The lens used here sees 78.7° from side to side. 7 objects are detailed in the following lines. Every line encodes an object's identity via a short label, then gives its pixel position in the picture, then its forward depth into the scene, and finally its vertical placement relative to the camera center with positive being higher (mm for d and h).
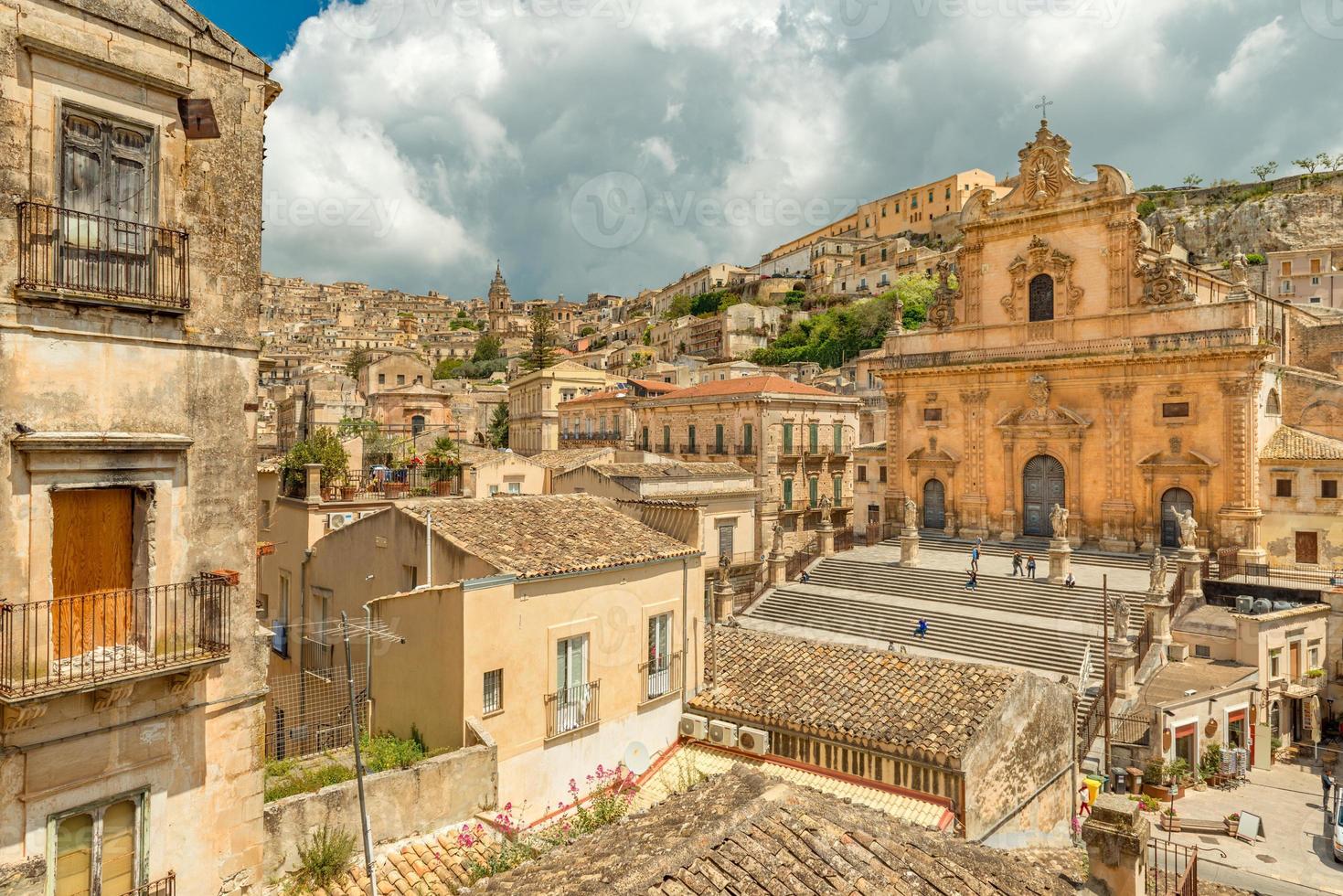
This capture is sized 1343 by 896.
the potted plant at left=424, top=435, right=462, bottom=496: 23531 -816
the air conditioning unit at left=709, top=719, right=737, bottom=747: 13180 -4700
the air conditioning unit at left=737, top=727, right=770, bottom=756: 12859 -4710
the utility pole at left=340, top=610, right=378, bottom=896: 7824 -3766
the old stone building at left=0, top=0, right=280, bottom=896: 6586 -43
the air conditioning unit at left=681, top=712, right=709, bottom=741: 13555 -4715
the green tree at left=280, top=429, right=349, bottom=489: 19845 -416
